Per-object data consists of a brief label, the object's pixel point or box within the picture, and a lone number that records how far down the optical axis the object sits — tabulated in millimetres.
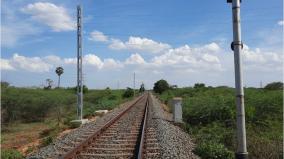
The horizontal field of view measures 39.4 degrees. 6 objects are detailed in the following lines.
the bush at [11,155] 11222
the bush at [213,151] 10312
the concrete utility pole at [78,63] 22281
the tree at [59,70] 126250
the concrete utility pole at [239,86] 5848
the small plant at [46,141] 14319
